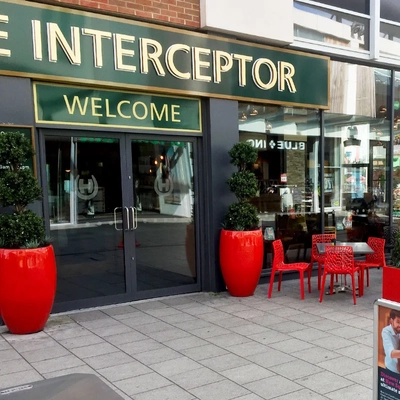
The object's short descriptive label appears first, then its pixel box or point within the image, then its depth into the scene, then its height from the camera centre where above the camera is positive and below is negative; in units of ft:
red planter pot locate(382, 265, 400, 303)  14.38 -3.69
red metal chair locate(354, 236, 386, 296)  20.75 -4.14
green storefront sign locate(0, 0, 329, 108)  16.53 +5.33
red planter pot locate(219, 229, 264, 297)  19.75 -3.81
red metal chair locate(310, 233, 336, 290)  20.90 -3.56
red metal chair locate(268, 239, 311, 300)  19.86 -4.18
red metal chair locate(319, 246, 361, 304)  19.06 -3.88
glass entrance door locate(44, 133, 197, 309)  18.69 -1.71
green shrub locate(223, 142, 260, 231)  19.78 -0.59
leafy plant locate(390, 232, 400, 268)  15.75 -3.05
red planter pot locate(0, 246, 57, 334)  15.14 -3.74
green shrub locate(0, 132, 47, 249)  14.83 -0.44
